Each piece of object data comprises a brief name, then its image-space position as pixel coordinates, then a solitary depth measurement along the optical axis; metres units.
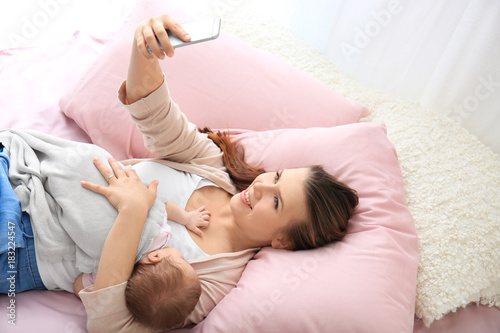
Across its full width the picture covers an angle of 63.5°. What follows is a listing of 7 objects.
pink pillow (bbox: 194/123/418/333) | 0.96
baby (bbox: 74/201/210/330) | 0.93
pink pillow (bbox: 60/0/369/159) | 1.34
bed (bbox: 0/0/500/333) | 1.00
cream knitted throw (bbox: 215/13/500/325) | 1.12
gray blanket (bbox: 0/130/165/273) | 1.00
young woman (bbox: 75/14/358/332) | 0.96
